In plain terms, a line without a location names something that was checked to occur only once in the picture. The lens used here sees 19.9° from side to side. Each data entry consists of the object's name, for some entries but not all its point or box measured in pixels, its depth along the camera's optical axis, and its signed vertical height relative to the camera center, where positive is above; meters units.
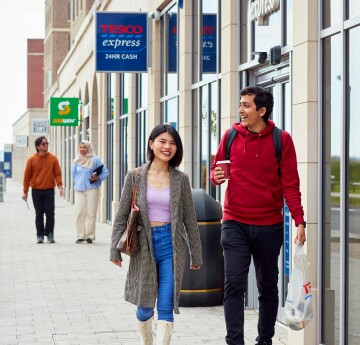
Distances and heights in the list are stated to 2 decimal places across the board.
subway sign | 33.53 +0.50
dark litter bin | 9.95 -1.36
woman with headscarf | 17.84 -0.91
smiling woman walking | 6.77 -0.69
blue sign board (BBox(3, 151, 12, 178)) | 102.62 -3.57
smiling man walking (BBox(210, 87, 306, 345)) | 7.05 -0.48
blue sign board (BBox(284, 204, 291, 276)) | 8.55 -0.96
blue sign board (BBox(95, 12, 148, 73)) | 16.73 +1.39
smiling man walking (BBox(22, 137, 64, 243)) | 17.83 -0.88
